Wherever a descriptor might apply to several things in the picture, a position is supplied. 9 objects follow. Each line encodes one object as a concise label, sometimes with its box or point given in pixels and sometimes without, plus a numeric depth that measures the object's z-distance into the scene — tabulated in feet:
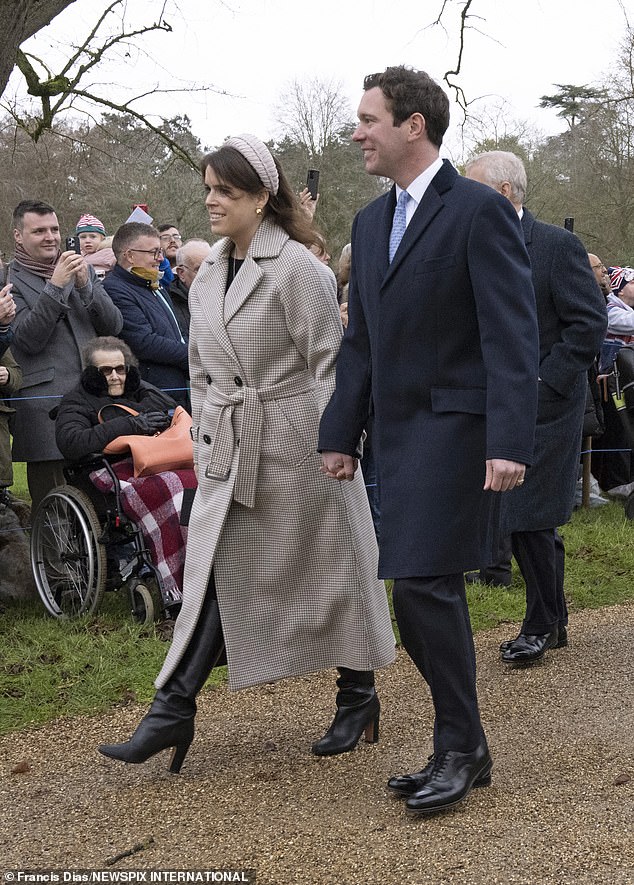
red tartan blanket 19.88
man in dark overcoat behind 17.26
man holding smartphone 21.86
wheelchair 19.98
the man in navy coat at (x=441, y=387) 11.41
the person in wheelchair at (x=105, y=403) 20.25
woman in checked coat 13.23
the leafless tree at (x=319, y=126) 102.22
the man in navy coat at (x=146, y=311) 23.94
